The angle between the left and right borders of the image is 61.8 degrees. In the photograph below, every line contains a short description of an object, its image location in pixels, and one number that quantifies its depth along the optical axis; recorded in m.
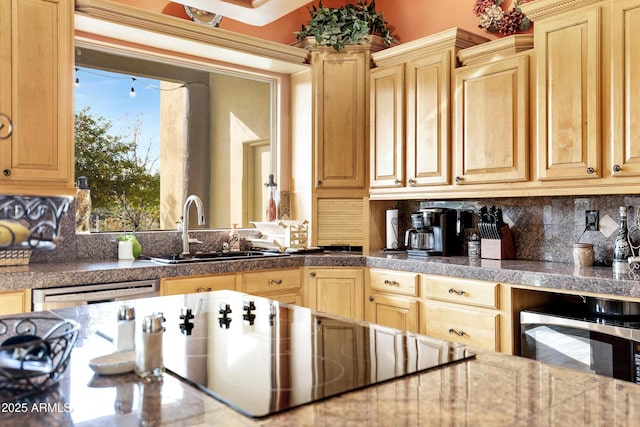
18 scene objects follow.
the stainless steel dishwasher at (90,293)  2.64
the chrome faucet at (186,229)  3.68
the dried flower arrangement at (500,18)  3.67
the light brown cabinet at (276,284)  3.43
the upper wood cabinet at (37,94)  2.78
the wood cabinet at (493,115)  3.18
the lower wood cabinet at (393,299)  3.36
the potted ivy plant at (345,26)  4.01
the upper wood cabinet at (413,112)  3.57
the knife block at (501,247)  3.43
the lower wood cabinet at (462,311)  2.91
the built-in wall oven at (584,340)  2.37
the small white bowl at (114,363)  1.06
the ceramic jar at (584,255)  3.04
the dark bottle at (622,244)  2.84
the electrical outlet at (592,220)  3.19
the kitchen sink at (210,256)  3.33
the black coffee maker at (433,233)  3.73
